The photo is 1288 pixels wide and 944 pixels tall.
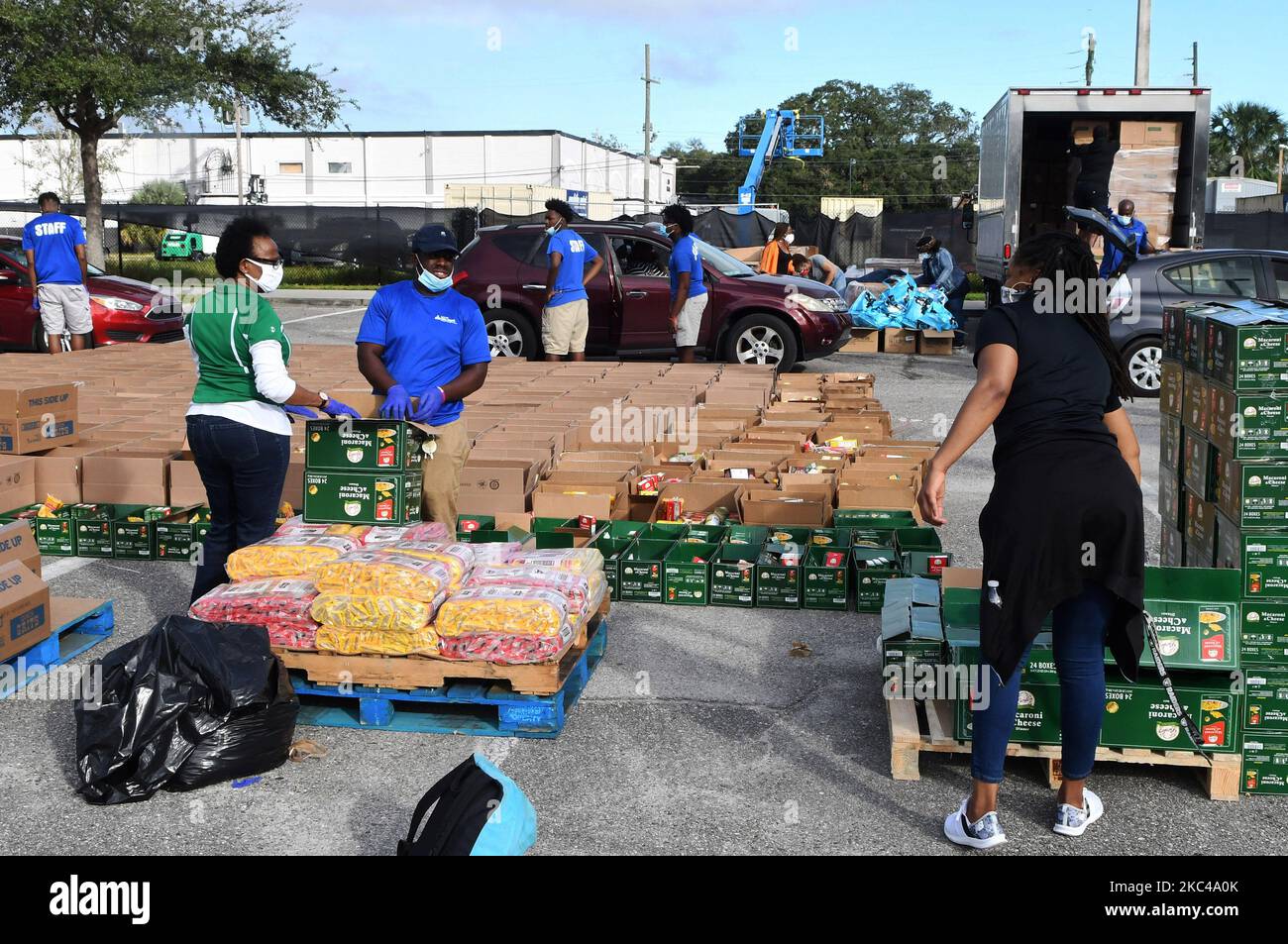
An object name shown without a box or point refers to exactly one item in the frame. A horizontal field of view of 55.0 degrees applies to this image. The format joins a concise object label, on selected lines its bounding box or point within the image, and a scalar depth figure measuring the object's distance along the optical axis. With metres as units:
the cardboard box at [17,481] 7.75
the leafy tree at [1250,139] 60.44
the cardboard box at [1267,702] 4.41
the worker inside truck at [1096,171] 15.57
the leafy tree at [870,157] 65.38
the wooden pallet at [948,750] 4.42
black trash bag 4.36
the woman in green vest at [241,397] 5.27
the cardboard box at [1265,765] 4.42
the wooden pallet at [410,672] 4.84
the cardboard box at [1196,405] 5.02
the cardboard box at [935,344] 17.44
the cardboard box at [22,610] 5.30
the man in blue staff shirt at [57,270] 13.85
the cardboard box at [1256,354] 4.58
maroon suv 14.29
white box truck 15.58
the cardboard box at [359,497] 5.66
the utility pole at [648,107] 53.62
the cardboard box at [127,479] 8.01
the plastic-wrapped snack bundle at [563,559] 5.43
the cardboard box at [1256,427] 4.56
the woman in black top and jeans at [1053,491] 3.78
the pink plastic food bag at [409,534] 5.48
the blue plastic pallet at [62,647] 5.38
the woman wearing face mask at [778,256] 18.86
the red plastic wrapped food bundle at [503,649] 4.79
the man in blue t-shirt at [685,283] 13.05
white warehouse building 60.38
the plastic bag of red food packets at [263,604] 4.94
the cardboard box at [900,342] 17.70
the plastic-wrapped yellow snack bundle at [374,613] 4.82
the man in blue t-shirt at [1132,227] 14.89
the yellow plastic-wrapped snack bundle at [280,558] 5.24
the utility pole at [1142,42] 22.98
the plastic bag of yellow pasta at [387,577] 4.87
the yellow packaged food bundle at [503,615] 4.81
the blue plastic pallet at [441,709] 4.89
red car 15.92
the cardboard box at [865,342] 17.88
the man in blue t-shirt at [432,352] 5.86
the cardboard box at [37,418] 7.96
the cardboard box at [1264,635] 4.43
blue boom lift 39.22
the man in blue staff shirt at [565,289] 12.50
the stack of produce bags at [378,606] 4.83
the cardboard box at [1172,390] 5.45
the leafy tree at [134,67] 24.03
